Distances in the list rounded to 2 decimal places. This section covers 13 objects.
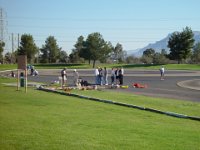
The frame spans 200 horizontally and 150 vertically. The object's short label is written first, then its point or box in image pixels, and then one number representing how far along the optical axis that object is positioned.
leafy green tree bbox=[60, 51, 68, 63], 127.06
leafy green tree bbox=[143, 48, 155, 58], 145.70
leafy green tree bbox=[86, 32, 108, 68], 103.36
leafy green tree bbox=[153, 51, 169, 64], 111.97
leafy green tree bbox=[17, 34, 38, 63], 104.81
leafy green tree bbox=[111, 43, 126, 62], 149.61
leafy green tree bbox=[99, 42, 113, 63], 105.12
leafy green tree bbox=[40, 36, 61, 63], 120.02
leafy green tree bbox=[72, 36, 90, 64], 106.94
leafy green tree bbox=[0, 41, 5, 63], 98.22
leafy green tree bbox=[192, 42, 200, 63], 116.03
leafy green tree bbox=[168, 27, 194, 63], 99.19
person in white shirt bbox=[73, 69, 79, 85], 35.55
